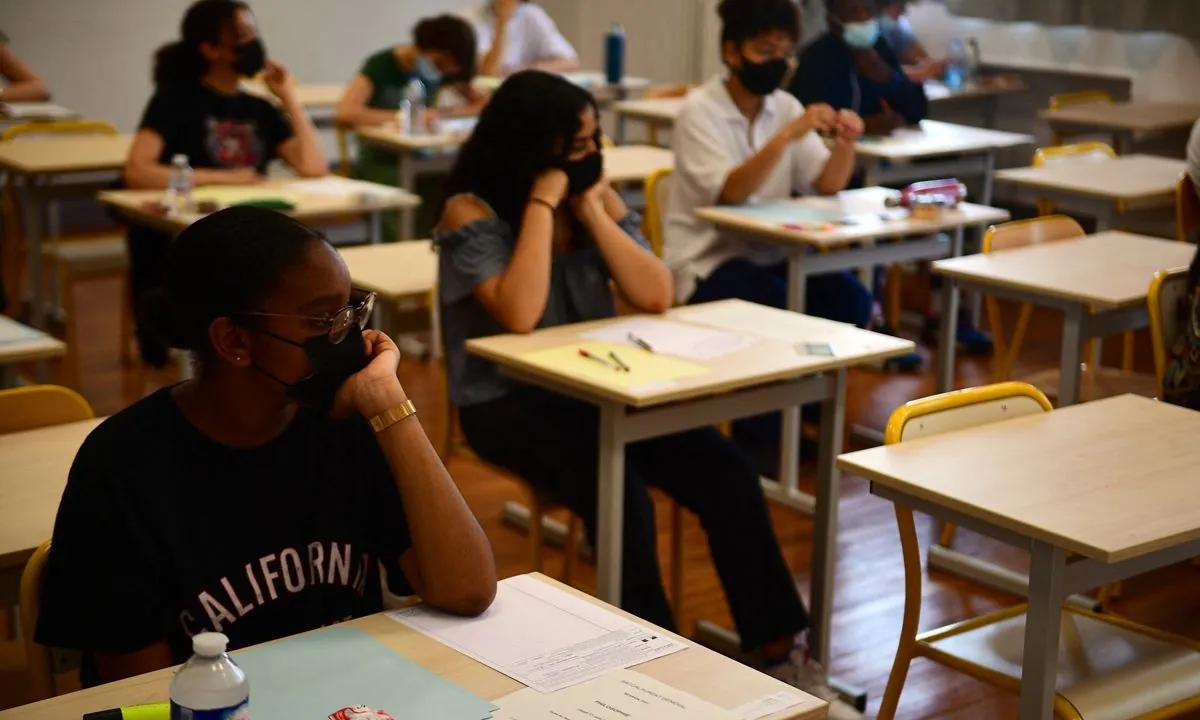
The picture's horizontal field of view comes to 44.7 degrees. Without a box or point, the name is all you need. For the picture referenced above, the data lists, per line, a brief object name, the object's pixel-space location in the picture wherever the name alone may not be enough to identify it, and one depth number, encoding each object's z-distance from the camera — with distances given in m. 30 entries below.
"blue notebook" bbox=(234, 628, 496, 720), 1.47
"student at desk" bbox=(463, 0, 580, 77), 7.32
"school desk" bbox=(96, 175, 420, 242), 4.26
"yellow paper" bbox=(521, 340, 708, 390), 2.74
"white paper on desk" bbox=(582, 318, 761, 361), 2.97
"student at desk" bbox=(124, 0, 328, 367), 4.61
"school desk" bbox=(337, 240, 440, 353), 3.54
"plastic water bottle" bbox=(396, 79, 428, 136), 5.71
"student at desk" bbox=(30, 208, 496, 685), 1.65
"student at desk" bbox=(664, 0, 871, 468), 4.17
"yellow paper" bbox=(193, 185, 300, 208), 4.36
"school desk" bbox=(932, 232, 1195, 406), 3.42
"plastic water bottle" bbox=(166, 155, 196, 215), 4.24
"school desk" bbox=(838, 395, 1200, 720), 2.08
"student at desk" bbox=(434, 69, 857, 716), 2.87
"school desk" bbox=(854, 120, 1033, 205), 5.46
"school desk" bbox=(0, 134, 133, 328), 4.88
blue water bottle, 7.53
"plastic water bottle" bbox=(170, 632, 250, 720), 1.26
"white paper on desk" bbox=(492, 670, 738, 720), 1.46
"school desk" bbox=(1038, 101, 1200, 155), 6.31
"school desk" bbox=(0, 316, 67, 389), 2.95
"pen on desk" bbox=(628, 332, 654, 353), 2.97
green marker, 1.30
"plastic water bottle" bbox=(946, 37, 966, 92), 7.36
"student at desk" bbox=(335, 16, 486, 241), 5.88
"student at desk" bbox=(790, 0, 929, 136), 5.35
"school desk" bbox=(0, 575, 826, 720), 1.49
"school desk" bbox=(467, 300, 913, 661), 2.74
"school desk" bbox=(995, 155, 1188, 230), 4.70
